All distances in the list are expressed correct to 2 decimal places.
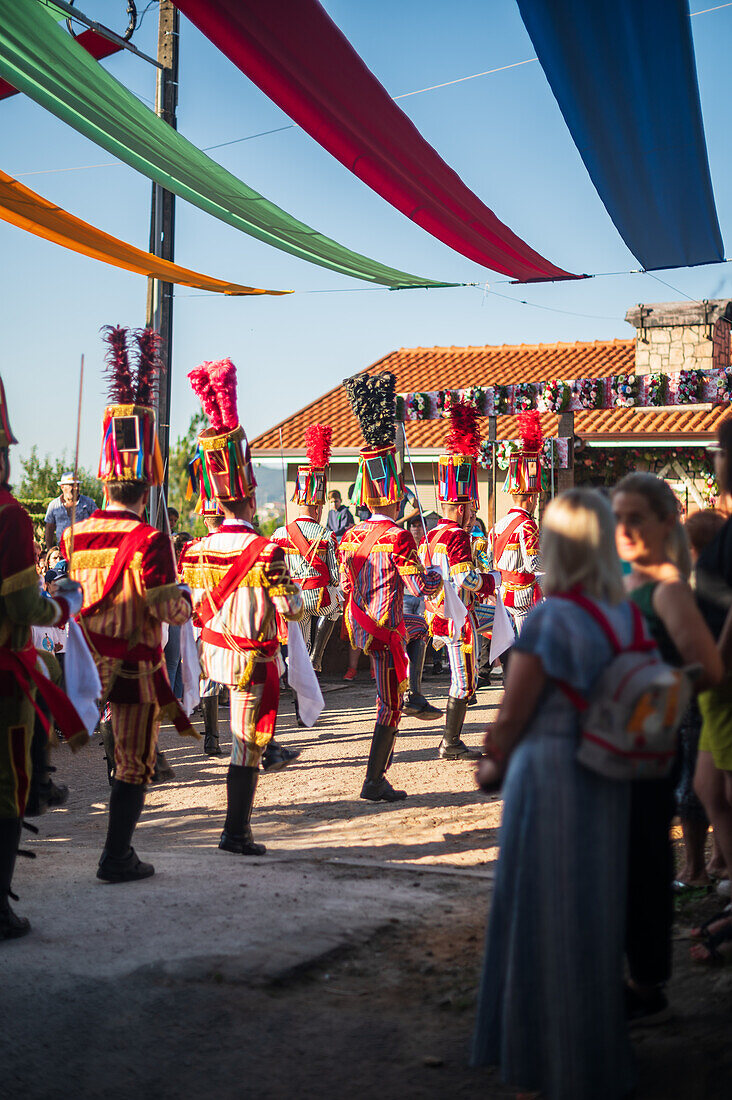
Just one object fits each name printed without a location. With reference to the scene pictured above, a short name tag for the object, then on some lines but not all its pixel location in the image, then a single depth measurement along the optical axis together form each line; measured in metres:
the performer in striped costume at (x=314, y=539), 9.82
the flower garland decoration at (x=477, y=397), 10.68
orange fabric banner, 6.55
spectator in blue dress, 2.39
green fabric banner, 5.51
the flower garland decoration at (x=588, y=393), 10.42
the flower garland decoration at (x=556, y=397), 10.55
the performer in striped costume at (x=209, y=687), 5.27
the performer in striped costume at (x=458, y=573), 7.32
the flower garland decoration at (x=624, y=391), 10.32
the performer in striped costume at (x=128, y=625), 4.45
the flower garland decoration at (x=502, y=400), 10.73
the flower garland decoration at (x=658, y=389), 10.18
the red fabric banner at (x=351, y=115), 5.41
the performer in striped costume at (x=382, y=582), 6.16
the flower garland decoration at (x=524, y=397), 10.76
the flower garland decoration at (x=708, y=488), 17.34
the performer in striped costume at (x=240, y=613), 4.97
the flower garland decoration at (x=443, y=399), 10.60
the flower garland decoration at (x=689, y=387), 9.98
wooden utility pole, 8.92
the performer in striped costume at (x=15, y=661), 3.64
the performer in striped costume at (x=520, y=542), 9.04
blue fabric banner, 5.14
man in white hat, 9.13
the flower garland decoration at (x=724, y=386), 9.93
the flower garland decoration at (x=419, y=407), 10.66
